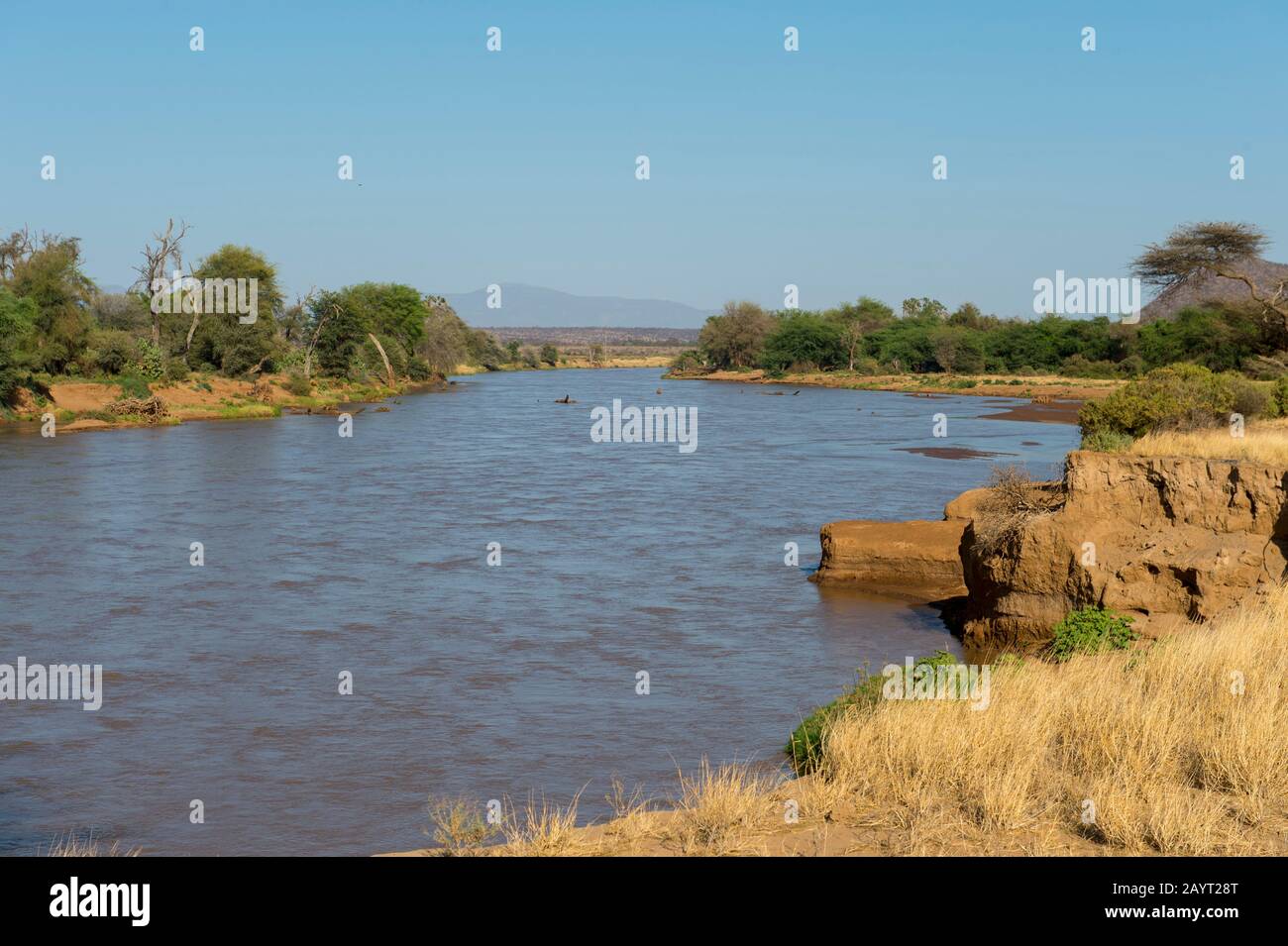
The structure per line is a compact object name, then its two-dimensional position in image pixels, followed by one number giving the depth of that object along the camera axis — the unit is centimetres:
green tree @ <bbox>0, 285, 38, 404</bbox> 4325
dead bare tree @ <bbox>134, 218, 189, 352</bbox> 5669
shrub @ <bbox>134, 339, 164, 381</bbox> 5400
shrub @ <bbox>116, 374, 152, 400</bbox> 5100
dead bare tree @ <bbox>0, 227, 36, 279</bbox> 5542
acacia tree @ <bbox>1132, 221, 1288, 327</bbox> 3631
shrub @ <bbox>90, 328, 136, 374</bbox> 5281
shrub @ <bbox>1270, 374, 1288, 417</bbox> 2197
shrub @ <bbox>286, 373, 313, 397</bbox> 6207
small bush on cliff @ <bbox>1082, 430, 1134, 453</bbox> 1585
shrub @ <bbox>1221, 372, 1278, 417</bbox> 2114
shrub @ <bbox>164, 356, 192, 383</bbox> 5522
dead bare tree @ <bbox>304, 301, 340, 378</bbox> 6823
